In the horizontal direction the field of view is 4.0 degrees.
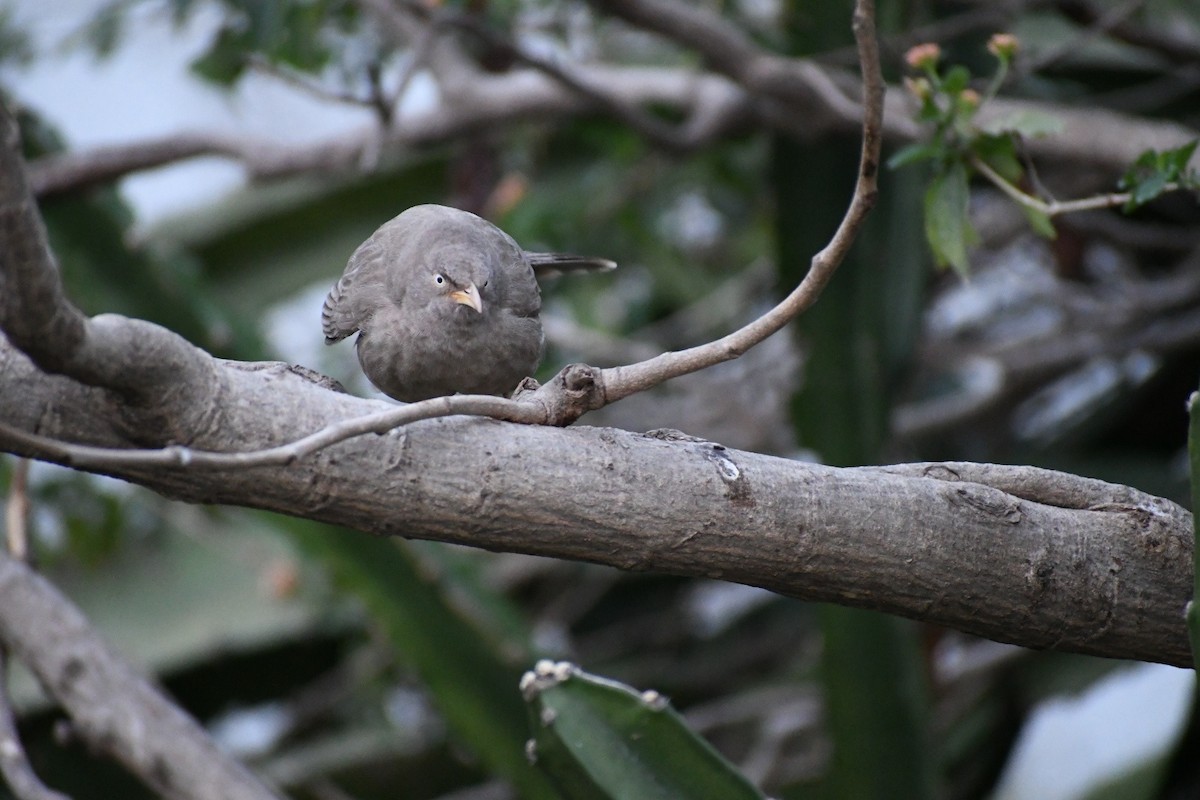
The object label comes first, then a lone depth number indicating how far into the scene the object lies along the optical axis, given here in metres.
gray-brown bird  8.69
